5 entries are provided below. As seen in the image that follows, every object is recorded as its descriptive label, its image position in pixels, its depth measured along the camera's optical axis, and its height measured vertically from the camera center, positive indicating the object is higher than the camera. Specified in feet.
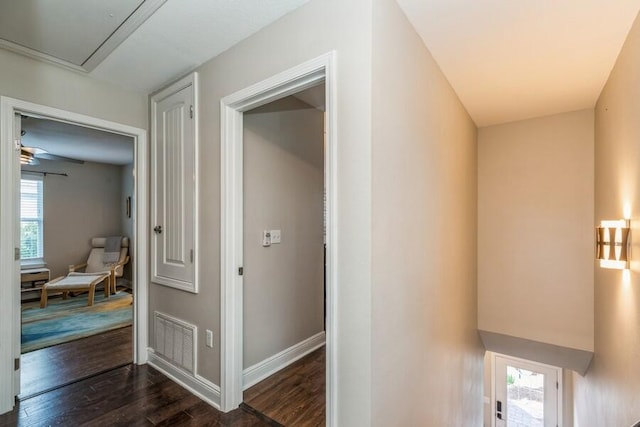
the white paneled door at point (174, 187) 7.57 +0.72
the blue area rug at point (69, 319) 11.09 -4.73
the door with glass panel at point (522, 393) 15.49 -10.13
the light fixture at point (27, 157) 14.29 +2.92
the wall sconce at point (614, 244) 6.03 -0.68
